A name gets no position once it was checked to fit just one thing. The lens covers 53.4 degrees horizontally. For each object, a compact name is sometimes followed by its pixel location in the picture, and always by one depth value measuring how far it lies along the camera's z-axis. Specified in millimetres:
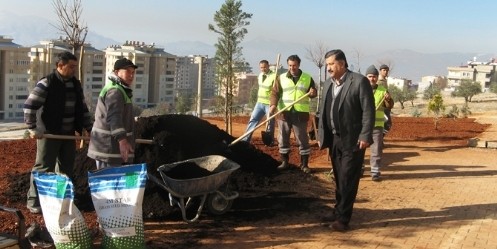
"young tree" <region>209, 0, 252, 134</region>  12266
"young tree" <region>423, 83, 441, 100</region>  44019
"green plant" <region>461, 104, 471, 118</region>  22469
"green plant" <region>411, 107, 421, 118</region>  23667
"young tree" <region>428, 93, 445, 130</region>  16188
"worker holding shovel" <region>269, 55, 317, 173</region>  7547
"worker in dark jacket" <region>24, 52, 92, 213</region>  4664
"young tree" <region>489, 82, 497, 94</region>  52584
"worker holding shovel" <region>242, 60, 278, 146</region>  8719
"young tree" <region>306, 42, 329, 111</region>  17564
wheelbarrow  4703
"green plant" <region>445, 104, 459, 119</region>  20225
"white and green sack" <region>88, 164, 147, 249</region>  3764
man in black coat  4930
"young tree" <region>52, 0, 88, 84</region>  8000
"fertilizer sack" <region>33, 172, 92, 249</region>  3600
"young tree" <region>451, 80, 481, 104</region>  41375
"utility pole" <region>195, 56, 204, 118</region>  12966
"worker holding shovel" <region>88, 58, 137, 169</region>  4336
